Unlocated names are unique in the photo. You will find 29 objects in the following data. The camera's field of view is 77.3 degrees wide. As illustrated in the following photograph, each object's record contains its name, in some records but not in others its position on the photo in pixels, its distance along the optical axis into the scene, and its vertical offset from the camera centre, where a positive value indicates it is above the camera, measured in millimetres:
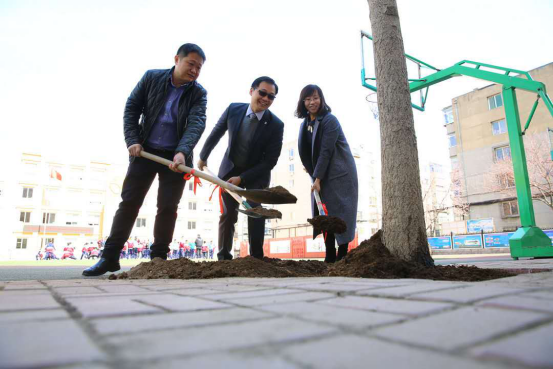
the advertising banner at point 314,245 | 17494 -86
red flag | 38094 +8294
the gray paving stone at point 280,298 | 1161 -191
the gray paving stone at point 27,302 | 1090 -175
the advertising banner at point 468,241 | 16281 -95
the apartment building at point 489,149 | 20250 +5740
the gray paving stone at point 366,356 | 550 -192
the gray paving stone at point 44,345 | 570 -176
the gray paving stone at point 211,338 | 624 -185
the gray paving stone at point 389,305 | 944 -188
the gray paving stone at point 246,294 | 1295 -192
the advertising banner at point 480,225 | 19973 +794
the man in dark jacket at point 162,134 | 3338 +1122
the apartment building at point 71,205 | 35438 +4910
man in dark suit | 3889 +1068
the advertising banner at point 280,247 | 20688 -155
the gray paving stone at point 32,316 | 891 -174
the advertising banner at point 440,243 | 17644 -145
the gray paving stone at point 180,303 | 1058 -183
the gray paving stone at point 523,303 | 938 -189
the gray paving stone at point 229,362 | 549 -188
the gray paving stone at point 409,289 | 1236 -185
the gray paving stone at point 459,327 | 672 -191
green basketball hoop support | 4547 +1076
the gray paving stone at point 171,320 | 789 -182
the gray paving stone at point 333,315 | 826 -189
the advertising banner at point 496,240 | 14968 -55
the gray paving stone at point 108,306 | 969 -176
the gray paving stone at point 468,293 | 1095 -186
